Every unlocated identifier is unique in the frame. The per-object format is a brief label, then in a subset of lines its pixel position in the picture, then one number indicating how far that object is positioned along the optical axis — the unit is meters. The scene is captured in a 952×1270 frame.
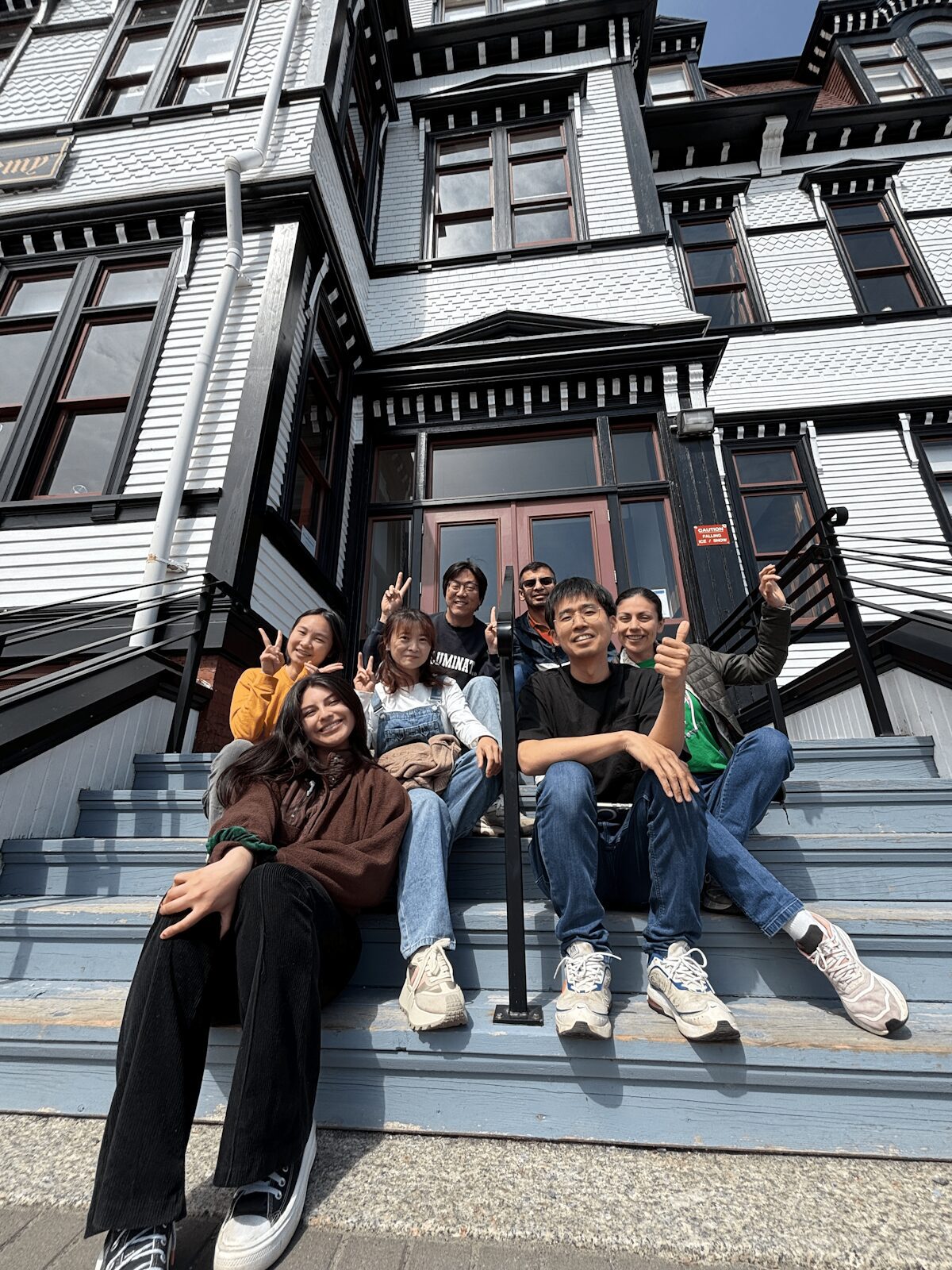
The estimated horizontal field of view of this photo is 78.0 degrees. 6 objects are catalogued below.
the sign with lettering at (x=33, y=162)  5.88
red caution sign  5.84
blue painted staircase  1.38
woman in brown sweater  1.10
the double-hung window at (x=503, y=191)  7.45
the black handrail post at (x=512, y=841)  1.56
